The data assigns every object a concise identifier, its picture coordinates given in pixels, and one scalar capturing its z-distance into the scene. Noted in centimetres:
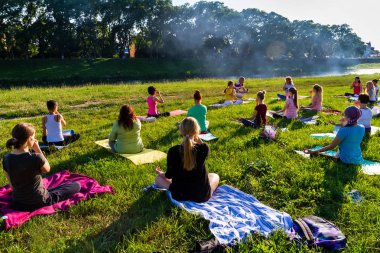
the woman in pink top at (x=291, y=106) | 1070
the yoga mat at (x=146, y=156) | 693
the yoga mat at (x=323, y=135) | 856
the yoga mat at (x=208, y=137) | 851
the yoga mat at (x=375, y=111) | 1166
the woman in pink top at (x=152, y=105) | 1167
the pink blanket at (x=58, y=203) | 458
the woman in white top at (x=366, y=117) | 865
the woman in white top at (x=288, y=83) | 1557
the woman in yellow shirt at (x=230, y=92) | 1545
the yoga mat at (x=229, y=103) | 1426
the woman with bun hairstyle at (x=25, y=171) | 462
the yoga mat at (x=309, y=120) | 1037
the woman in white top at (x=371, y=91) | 1425
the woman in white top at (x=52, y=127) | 833
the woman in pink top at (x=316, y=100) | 1206
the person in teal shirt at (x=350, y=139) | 625
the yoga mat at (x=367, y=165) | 612
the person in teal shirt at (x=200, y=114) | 951
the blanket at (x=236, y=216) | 417
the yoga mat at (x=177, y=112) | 1234
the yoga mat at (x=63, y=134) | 792
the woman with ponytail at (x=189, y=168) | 469
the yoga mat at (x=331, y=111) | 1186
